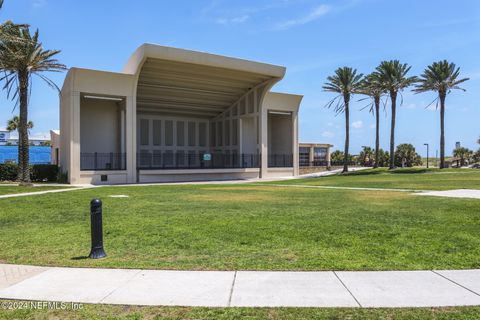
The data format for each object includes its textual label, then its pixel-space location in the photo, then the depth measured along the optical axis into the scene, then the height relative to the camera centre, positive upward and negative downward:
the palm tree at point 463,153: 70.11 +0.33
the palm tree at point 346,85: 51.56 +8.49
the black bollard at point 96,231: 7.66 -1.38
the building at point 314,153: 58.91 +0.26
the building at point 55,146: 38.58 +0.86
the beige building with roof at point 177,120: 31.36 +3.24
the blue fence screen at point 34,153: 53.81 +0.23
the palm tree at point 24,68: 27.97 +5.89
